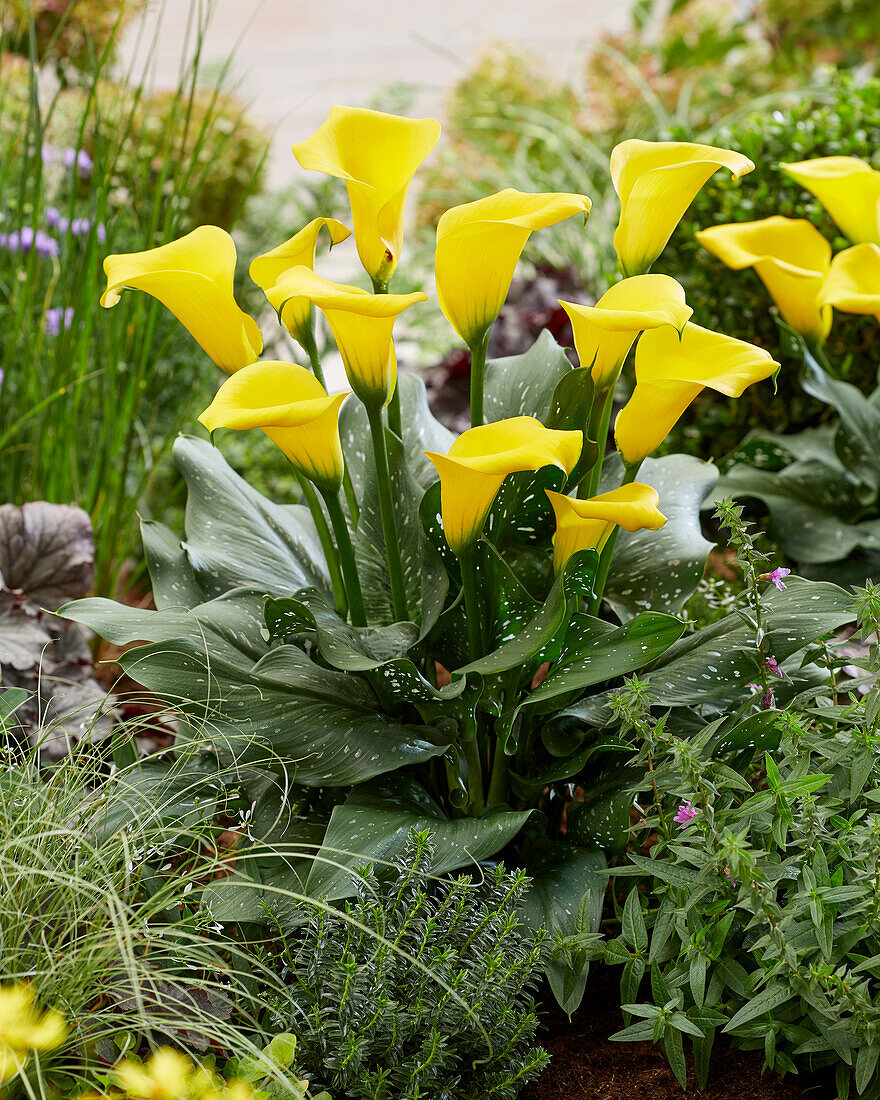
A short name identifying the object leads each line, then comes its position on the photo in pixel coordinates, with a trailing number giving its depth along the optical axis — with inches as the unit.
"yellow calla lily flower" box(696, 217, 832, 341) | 93.0
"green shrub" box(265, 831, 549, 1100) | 76.9
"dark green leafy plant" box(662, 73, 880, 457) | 112.1
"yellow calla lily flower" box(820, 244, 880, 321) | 91.6
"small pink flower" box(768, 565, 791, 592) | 81.6
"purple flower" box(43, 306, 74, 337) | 98.3
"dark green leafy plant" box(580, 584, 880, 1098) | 76.5
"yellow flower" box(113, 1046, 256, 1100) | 73.4
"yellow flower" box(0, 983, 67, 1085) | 73.4
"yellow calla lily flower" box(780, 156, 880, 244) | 93.8
